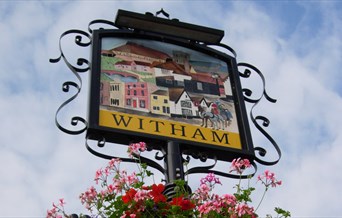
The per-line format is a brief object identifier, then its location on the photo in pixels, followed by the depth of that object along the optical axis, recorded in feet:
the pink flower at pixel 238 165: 10.18
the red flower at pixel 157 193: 9.19
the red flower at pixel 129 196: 9.03
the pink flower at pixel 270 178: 9.83
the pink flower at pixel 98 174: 10.05
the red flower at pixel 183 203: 9.11
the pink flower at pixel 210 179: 10.11
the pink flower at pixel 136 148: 10.77
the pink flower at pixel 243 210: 8.86
